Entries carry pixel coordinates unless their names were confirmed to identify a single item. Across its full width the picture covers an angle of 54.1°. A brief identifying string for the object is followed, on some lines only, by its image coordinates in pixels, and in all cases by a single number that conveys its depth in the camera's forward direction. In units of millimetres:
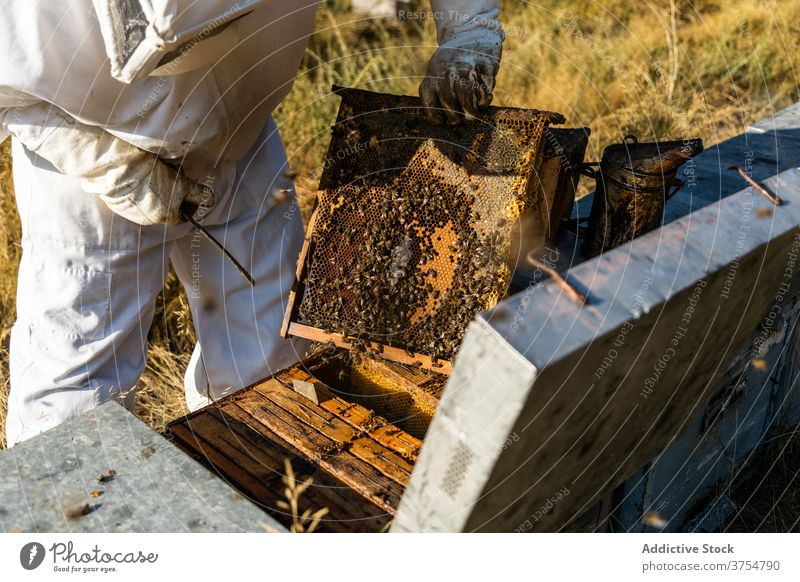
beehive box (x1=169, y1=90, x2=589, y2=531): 2488
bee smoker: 3191
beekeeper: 2578
